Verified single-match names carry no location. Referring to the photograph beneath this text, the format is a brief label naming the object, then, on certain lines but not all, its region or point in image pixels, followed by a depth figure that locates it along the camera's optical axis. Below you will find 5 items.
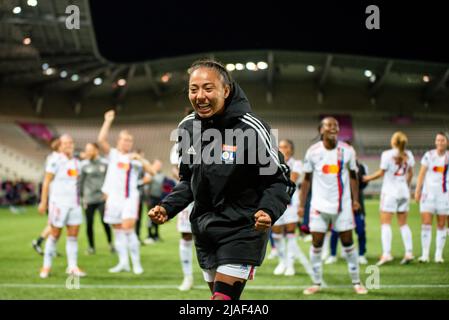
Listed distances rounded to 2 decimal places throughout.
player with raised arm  9.38
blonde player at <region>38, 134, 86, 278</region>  8.82
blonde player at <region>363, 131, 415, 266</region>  9.95
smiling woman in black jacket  3.61
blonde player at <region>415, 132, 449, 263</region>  9.70
